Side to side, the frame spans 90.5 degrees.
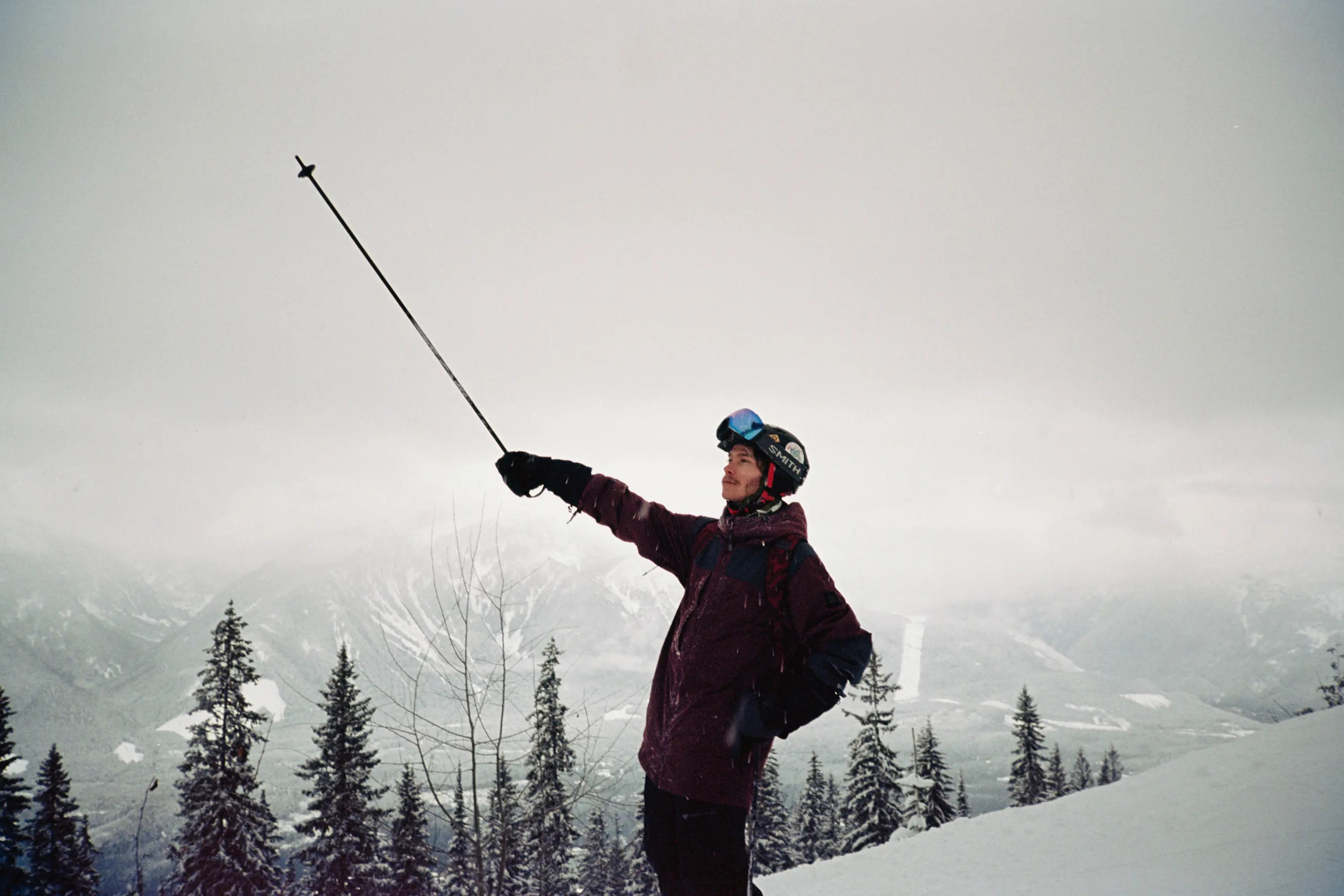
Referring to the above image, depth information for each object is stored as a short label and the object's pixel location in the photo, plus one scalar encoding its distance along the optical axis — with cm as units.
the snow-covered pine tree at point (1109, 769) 5388
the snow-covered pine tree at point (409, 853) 2006
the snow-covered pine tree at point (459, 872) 2031
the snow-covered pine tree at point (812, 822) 3005
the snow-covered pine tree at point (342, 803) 1841
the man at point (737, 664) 266
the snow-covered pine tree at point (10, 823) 1588
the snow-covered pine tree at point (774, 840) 2394
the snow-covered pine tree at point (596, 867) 3247
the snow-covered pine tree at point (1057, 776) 4031
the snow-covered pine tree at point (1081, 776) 4772
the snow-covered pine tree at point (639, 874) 2186
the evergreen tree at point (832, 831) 3138
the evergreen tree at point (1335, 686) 1912
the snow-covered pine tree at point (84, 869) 1858
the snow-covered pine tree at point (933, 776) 2314
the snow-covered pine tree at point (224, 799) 1634
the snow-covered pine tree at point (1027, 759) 3072
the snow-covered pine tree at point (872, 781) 2284
